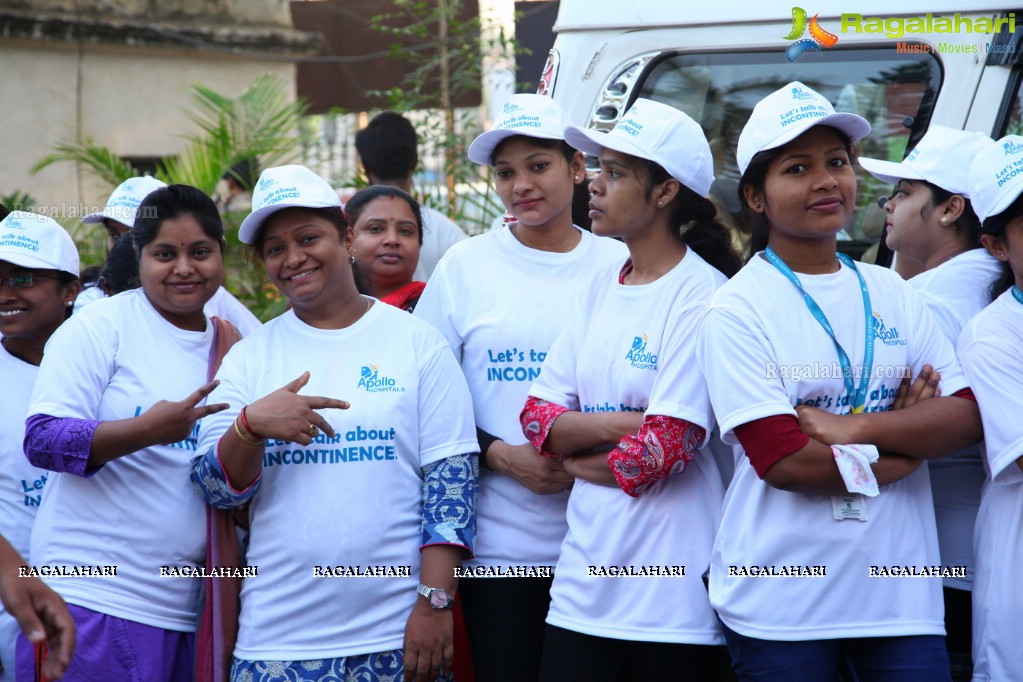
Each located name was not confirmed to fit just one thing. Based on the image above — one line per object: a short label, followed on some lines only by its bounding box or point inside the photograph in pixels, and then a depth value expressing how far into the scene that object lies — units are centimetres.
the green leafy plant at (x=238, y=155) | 764
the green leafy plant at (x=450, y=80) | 812
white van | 423
